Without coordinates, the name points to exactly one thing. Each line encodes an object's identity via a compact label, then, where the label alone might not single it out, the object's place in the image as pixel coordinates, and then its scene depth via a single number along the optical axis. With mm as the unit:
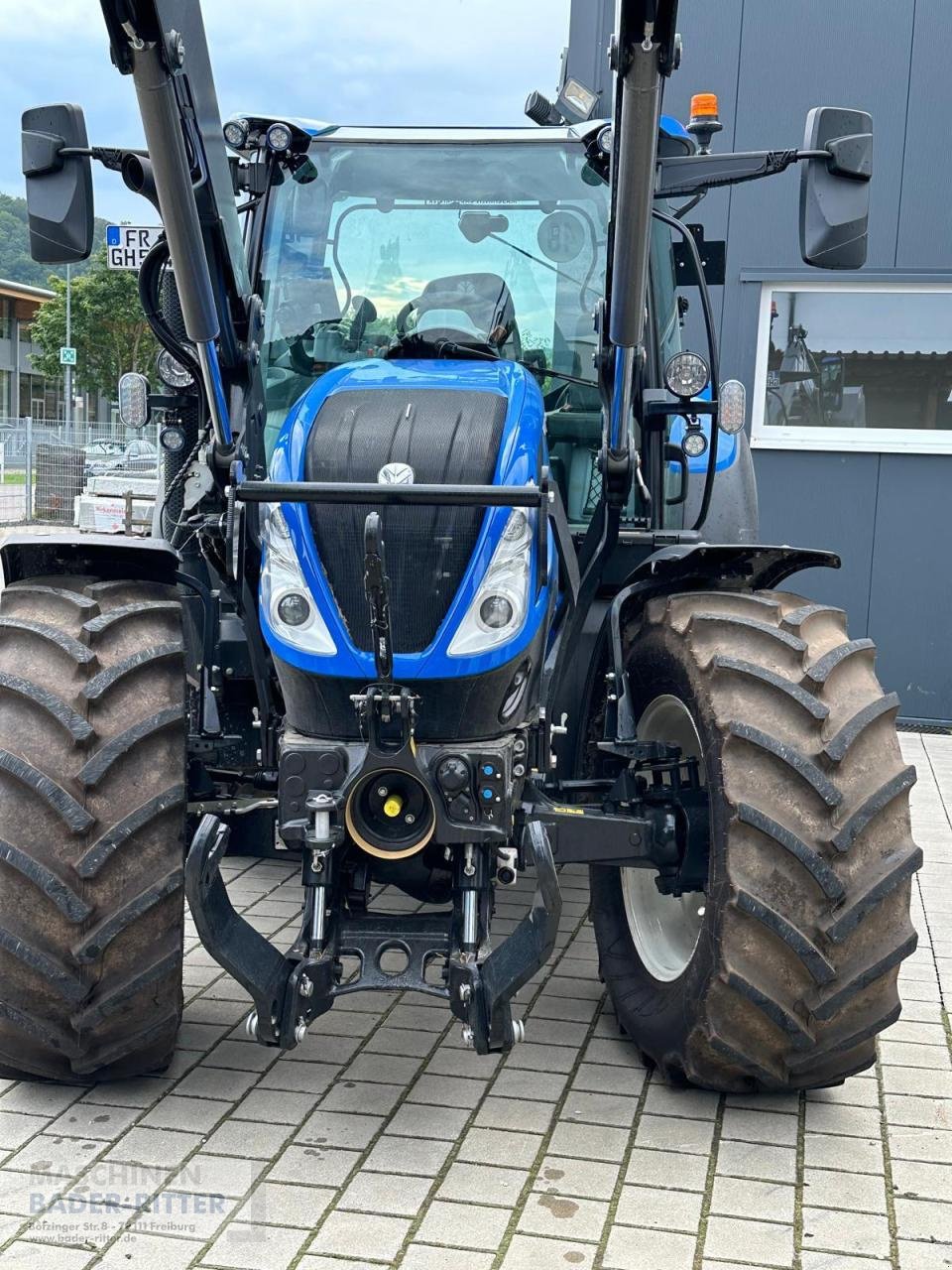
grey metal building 9195
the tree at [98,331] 44719
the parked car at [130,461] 24422
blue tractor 3420
